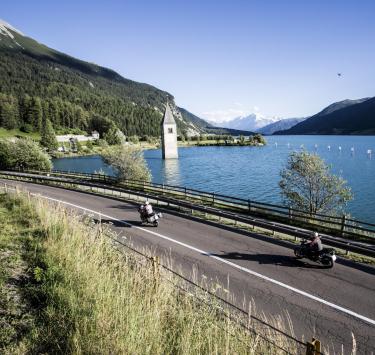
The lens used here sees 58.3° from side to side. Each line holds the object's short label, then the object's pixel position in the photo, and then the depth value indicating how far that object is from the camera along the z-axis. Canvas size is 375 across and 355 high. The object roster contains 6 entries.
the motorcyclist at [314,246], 14.41
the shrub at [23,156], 67.35
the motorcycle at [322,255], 14.26
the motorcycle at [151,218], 21.56
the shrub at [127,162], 50.12
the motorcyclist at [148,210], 21.62
